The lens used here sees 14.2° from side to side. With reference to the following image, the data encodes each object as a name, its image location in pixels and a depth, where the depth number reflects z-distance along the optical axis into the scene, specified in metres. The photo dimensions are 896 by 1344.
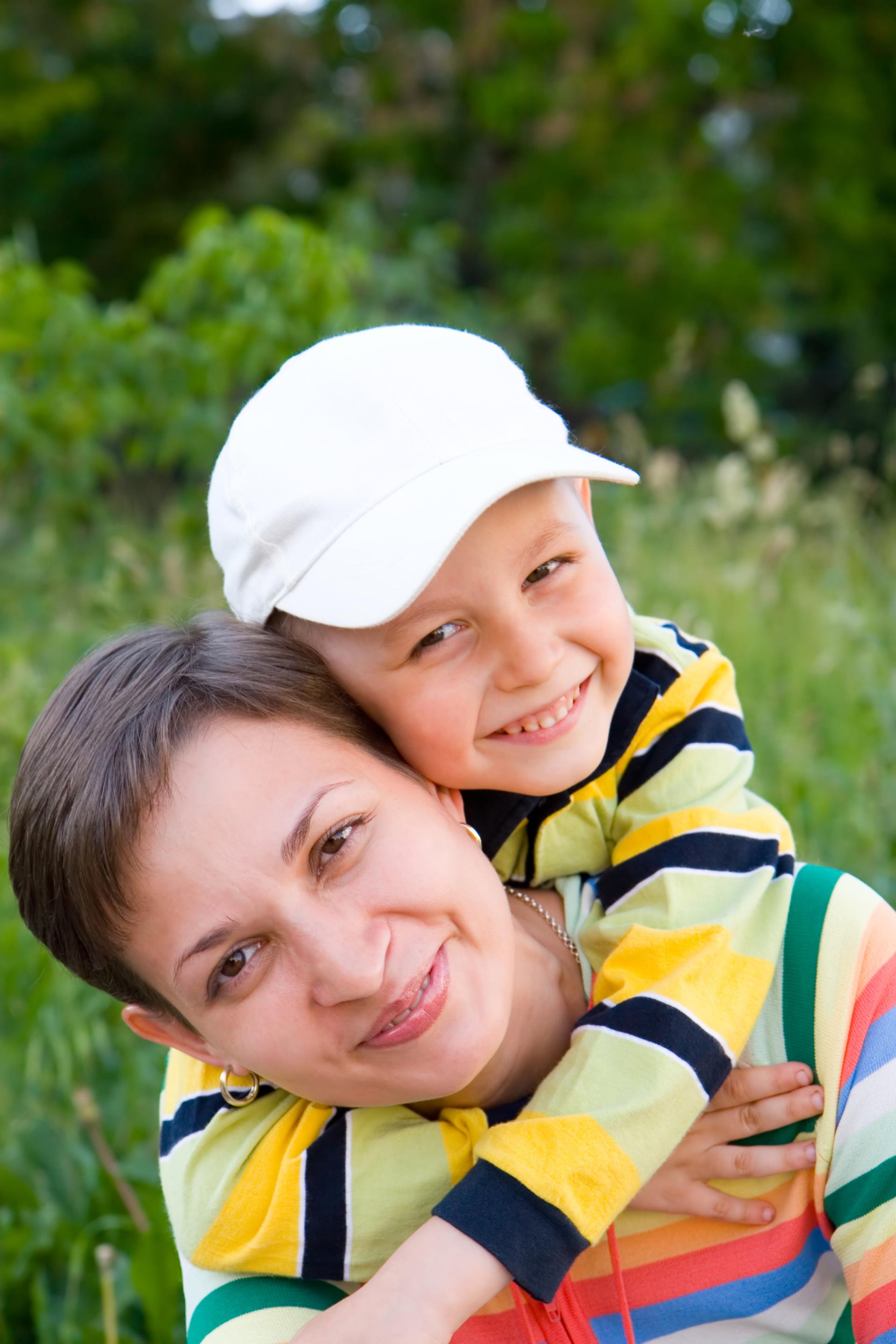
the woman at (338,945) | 1.37
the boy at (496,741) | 1.38
